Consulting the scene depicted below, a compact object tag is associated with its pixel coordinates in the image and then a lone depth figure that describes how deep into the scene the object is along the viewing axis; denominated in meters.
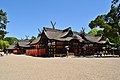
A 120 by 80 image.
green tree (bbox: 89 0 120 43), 16.03
